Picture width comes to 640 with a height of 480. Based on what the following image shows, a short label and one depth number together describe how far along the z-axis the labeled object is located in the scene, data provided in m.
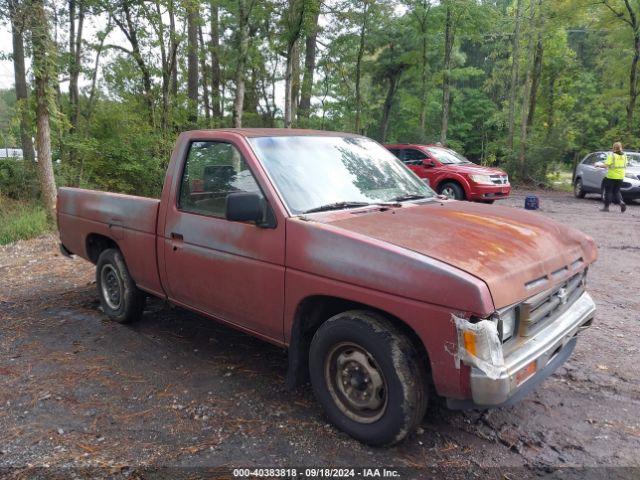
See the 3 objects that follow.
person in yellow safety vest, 12.91
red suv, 12.97
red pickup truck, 2.53
